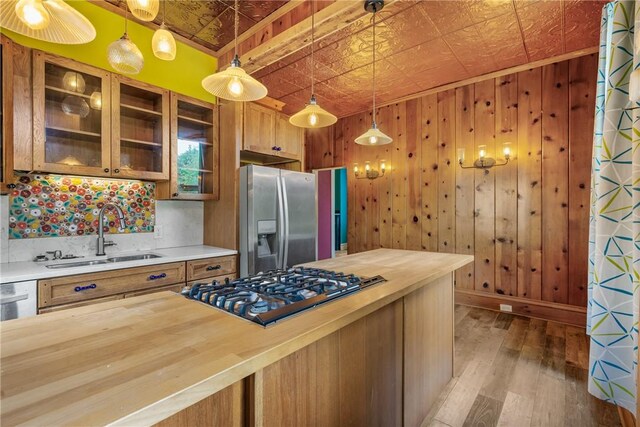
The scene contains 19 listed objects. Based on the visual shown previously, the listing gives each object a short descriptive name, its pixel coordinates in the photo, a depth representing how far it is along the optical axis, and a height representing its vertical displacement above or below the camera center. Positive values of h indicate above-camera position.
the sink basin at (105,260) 2.14 -0.40
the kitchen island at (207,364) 0.59 -0.36
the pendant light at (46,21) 1.06 +0.73
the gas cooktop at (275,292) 1.04 -0.34
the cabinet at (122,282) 1.89 -0.53
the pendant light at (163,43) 1.71 +0.99
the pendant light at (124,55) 1.61 +0.87
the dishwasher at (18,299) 1.71 -0.52
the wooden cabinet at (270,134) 3.29 +0.95
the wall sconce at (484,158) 3.51 +0.67
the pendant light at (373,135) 1.99 +0.59
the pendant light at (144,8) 1.47 +1.04
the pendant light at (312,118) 1.91 +0.64
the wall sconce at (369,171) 4.54 +0.65
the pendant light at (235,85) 1.43 +0.67
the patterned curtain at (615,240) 1.75 -0.17
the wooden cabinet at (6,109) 1.90 +0.67
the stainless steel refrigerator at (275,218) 3.01 -0.07
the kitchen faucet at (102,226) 2.54 -0.12
